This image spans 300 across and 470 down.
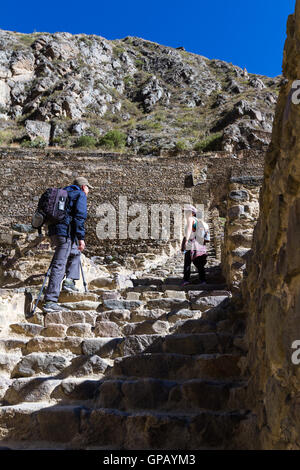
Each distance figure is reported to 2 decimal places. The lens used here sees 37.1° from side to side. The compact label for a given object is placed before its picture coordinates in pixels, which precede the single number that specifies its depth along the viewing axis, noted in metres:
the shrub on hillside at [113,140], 32.72
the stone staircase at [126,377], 2.69
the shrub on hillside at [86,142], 32.47
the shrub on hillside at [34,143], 31.18
